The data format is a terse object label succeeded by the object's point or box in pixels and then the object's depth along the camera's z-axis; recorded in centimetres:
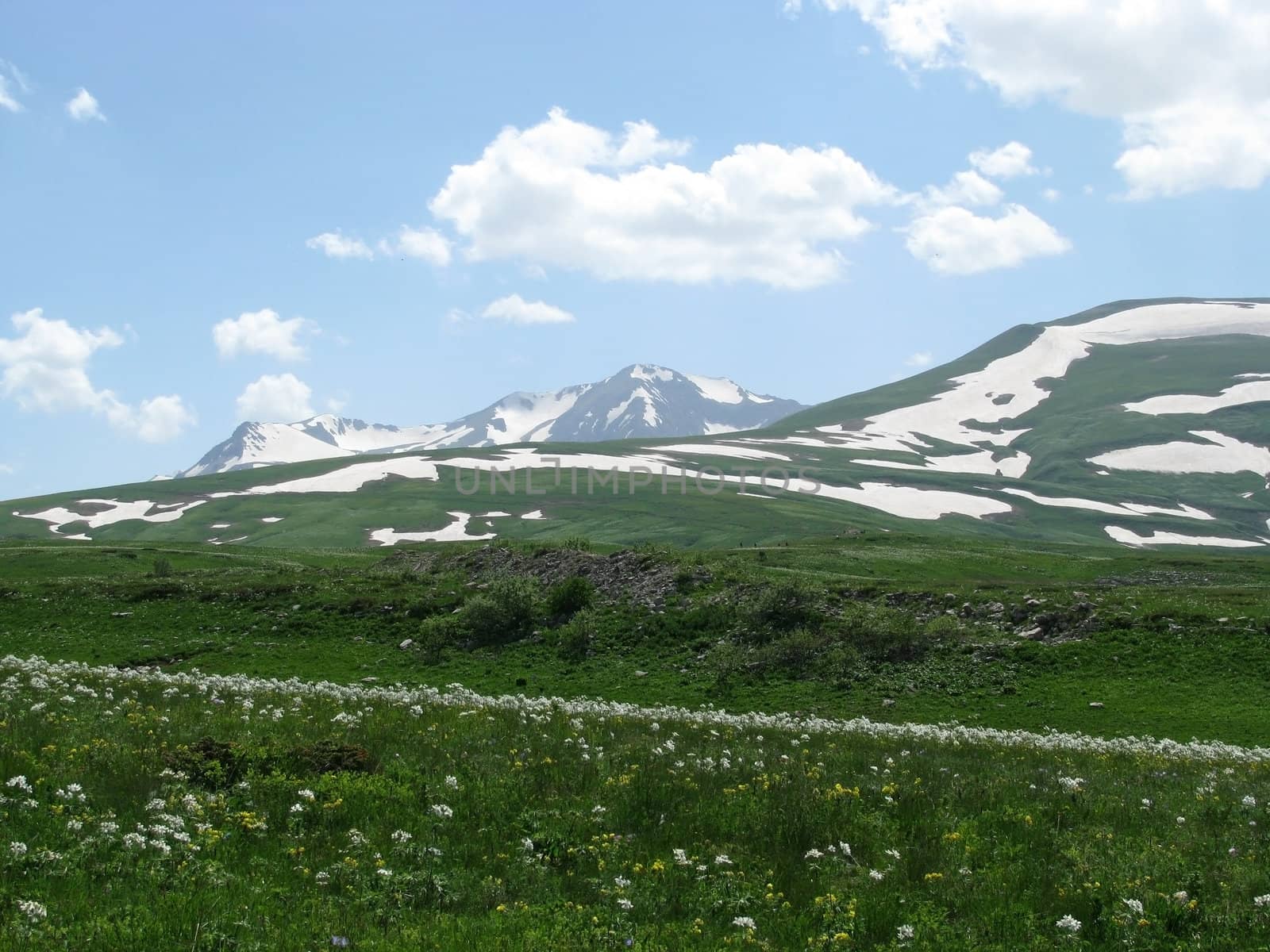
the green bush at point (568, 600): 4331
